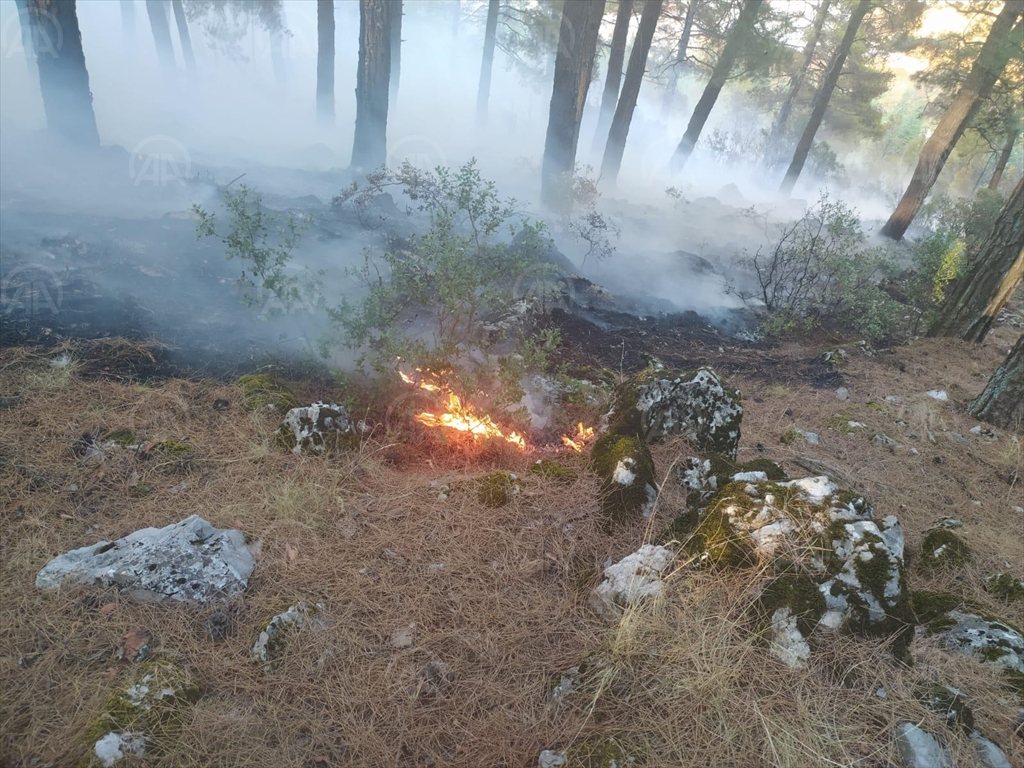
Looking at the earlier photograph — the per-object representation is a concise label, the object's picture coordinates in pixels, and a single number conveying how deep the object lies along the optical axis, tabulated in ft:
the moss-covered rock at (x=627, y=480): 10.27
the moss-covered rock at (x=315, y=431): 11.71
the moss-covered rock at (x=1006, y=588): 9.27
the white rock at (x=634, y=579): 8.07
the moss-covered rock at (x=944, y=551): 9.91
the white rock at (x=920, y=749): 6.01
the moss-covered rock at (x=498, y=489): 10.69
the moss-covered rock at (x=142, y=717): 5.95
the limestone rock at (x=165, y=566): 7.97
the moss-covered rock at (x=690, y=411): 12.06
